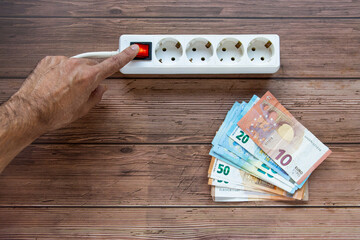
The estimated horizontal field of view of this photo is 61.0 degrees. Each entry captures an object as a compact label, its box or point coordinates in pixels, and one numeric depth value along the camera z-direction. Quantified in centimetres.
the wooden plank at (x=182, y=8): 82
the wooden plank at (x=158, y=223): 79
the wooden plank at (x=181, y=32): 81
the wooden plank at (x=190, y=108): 80
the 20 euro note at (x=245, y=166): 77
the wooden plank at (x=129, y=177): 79
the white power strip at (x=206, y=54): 76
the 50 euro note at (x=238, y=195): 78
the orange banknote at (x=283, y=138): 77
